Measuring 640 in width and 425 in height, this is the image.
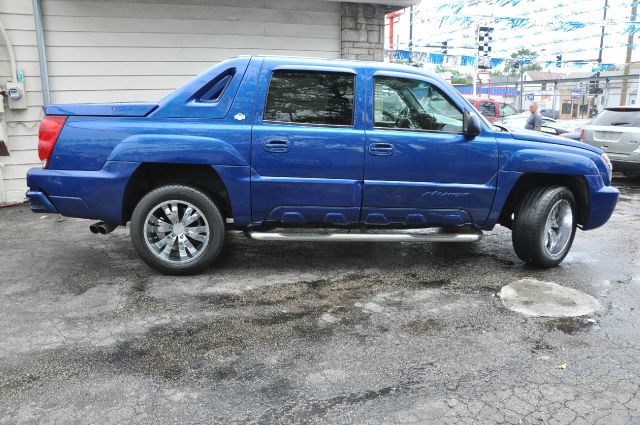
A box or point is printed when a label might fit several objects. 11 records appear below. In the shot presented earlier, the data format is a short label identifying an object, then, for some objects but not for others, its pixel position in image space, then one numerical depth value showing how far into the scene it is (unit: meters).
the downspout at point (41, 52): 7.53
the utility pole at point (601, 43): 18.57
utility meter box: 7.58
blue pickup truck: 4.36
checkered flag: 18.36
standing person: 12.11
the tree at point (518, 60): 20.76
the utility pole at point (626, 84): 21.81
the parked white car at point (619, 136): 10.12
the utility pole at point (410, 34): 19.69
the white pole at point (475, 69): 18.31
